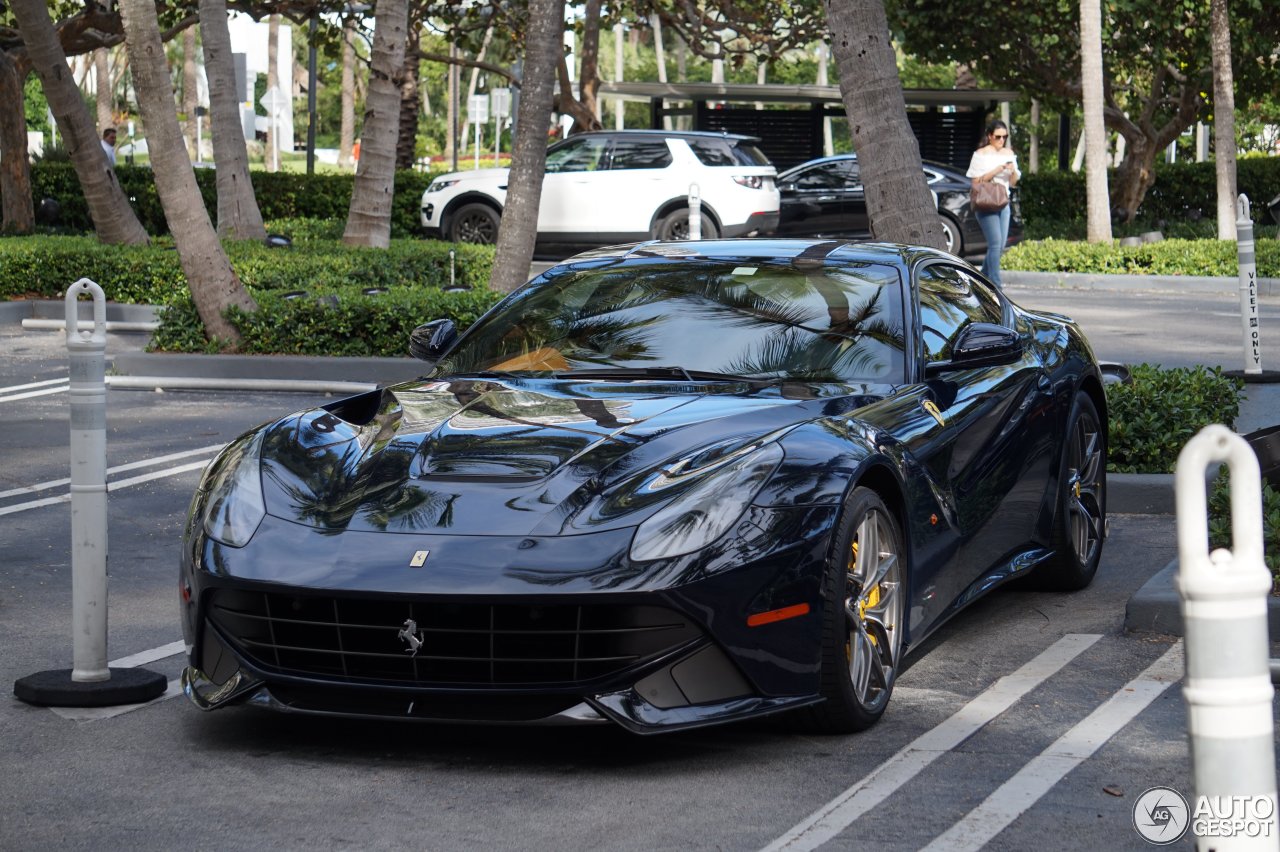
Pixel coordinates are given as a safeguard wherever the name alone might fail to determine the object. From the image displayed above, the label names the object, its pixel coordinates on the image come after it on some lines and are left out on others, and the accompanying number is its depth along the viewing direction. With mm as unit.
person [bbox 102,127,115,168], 30469
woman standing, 17359
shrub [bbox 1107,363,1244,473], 8703
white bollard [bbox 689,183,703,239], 18328
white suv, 23891
